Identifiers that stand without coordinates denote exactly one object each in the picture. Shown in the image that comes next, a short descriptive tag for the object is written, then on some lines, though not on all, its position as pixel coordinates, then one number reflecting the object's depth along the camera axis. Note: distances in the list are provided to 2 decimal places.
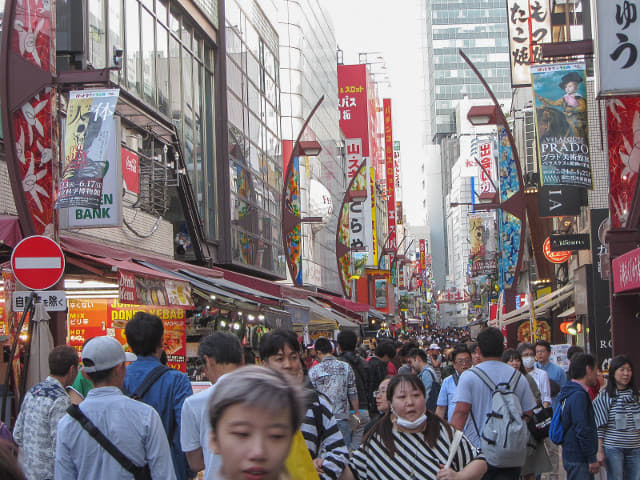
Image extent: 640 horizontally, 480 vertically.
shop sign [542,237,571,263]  28.23
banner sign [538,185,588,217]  20.30
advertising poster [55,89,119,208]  11.32
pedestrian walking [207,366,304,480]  2.35
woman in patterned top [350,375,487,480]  4.27
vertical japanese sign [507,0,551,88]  26.48
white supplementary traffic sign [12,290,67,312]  9.72
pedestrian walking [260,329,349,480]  4.48
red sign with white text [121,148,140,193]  16.75
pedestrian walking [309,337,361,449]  8.84
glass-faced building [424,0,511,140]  174.12
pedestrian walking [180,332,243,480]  4.85
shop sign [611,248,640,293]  11.63
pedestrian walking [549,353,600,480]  8.19
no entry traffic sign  9.42
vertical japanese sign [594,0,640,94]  10.20
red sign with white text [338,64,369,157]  62.81
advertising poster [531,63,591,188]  16.06
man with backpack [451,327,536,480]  6.15
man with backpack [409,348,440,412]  11.75
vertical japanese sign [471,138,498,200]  55.34
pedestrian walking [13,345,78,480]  6.05
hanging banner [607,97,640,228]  13.57
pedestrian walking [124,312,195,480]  5.86
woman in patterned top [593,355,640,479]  8.50
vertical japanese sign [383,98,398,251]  78.69
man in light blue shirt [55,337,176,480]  4.64
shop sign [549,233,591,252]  23.38
